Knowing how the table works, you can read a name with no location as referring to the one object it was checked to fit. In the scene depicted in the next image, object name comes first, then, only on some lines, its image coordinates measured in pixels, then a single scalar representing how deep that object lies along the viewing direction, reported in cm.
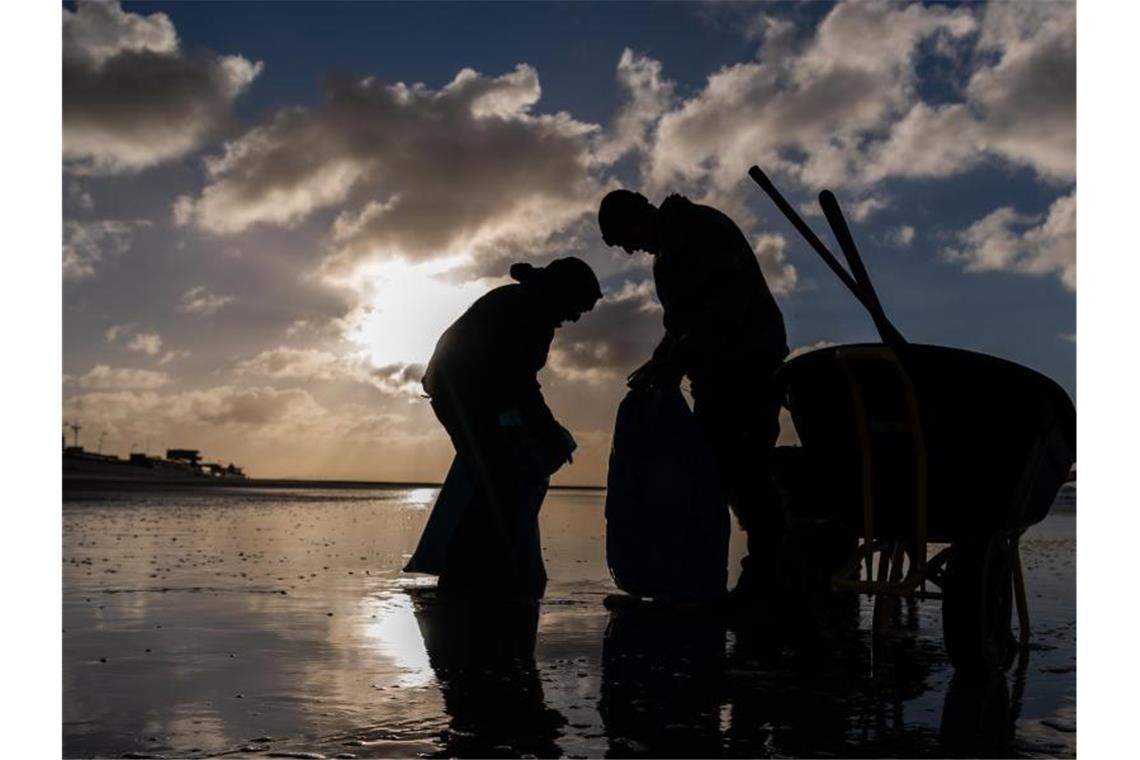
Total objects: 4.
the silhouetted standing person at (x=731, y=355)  532
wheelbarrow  420
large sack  564
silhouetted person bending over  679
